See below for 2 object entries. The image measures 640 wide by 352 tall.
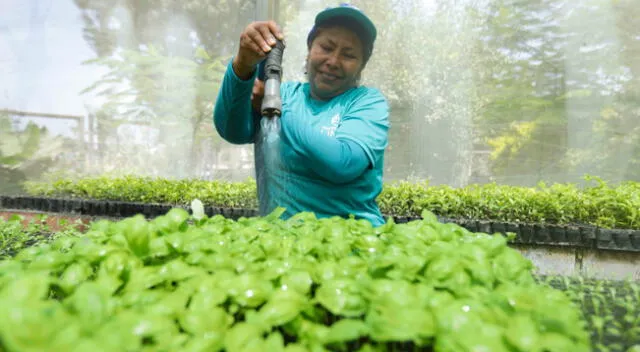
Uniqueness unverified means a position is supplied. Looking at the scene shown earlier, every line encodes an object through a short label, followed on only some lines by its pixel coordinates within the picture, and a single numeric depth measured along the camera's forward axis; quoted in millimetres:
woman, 1392
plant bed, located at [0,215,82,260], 1511
